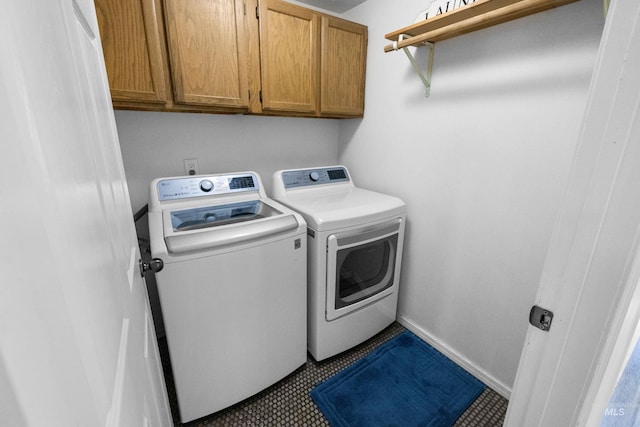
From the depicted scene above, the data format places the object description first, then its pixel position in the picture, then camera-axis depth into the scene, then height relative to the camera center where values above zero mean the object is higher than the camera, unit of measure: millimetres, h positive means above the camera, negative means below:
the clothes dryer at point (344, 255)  1479 -678
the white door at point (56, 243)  180 -99
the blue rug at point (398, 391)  1391 -1373
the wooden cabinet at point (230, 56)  1189 +416
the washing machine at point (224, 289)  1149 -680
